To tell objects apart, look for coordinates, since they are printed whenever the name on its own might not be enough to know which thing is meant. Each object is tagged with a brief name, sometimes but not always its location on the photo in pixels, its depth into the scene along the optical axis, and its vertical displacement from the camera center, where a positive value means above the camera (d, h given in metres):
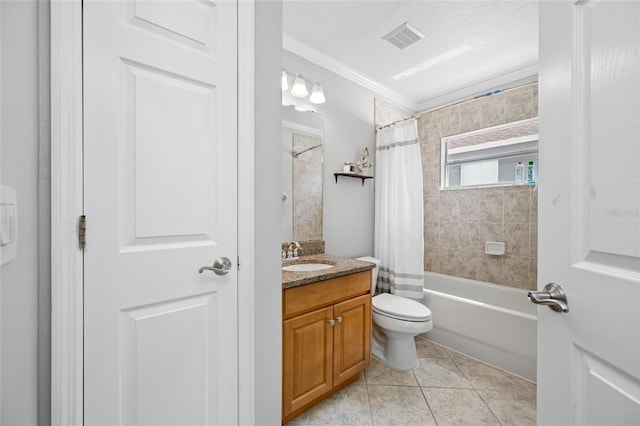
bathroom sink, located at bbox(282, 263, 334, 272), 1.85 -0.39
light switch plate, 0.52 -0.02
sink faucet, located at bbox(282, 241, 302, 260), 1.96 -0.30
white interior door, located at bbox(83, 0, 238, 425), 0.73 +0.01
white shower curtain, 2.39 +0.00
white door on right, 0.48 +0.01
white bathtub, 1.87 -0.91
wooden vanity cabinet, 1.36 -0.75
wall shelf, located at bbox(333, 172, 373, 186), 2.37 +0.37
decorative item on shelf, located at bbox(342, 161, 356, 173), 2.40 +0.44
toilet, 1.88 -0.86
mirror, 2.03 +0.33
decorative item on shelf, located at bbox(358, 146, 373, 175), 2.57 +0.52
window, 2.39 +0.59
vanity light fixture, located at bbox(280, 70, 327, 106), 1.97 +0.98
